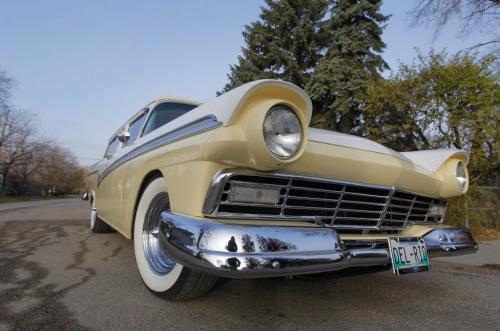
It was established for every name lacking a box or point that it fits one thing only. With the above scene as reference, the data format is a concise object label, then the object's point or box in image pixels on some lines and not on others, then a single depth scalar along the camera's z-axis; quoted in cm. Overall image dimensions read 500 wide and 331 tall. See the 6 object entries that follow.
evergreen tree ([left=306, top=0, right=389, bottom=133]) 1287
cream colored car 149
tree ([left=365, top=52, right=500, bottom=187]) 733
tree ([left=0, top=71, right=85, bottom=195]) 3148
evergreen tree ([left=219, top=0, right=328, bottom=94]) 1554
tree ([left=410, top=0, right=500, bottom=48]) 1062
